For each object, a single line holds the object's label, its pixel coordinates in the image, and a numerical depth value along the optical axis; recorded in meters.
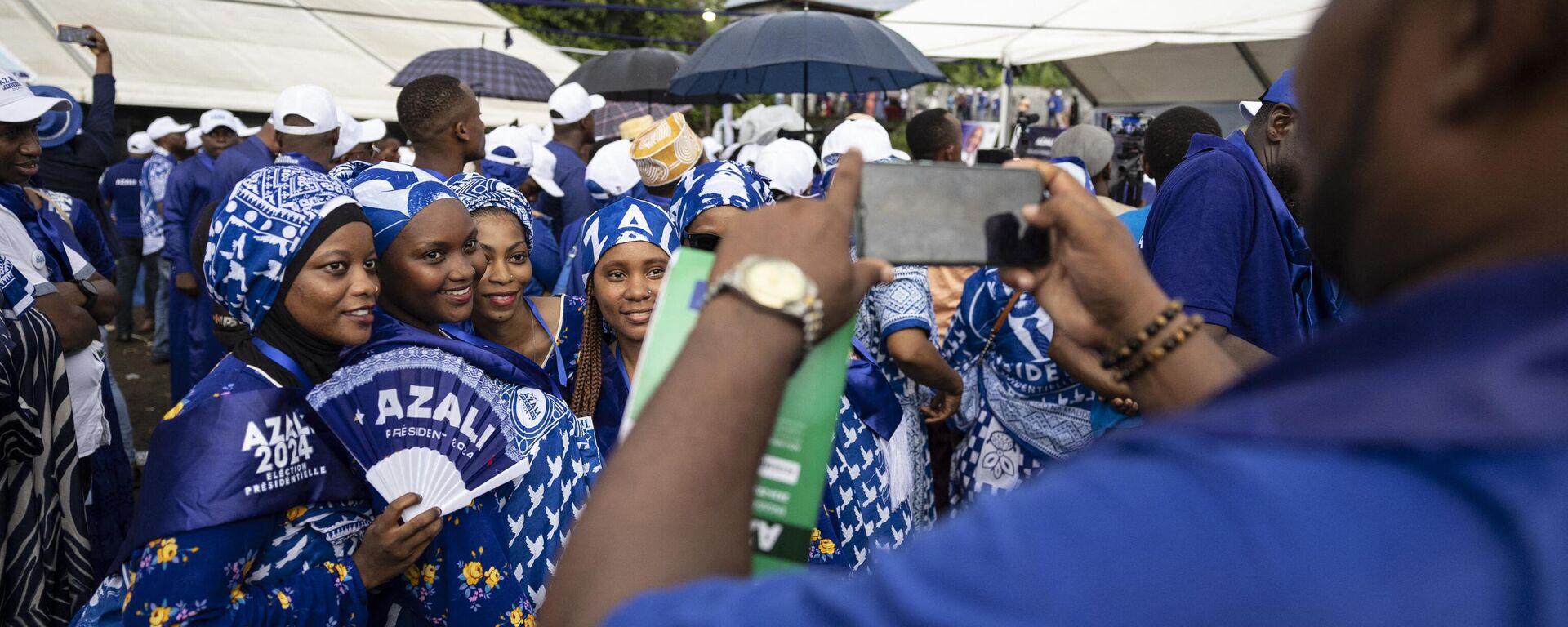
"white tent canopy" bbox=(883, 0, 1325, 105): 9.17
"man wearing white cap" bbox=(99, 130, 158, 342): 10.71
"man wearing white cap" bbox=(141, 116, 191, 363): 10.16
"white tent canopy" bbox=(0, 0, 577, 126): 13.48
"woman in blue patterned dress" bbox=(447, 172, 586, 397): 3.49
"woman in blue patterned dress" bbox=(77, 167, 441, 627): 2.02
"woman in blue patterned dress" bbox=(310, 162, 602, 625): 2.33
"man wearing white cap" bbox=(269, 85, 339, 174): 6.42
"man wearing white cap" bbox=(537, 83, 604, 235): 7.27
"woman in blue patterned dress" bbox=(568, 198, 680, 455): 2.98
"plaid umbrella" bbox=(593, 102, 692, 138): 11.91
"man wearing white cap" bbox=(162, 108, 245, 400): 7.25
